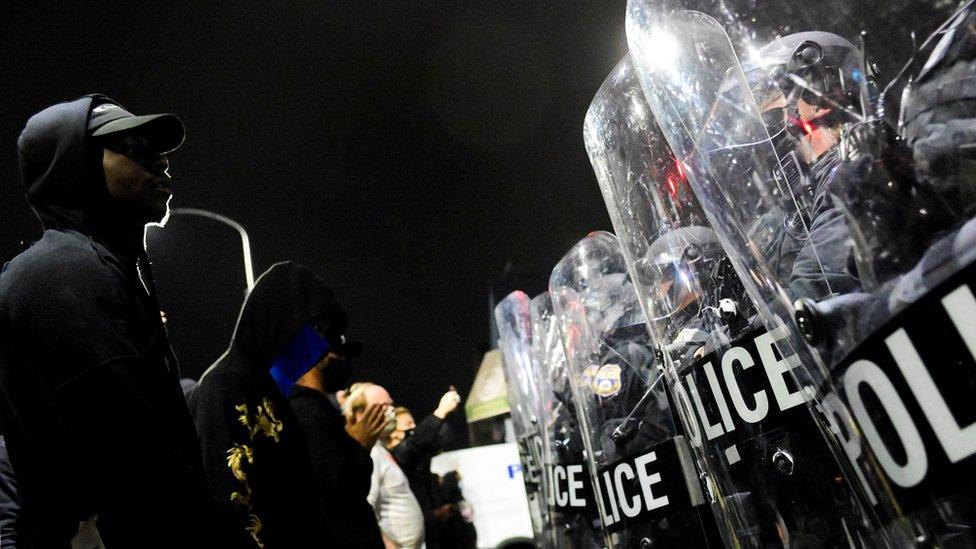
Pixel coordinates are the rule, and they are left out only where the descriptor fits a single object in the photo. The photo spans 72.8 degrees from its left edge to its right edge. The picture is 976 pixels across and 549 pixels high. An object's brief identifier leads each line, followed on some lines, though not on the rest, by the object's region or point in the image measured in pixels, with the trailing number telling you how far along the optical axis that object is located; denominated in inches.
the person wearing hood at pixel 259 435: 84.2
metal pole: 311.7
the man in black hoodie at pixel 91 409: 55.9
